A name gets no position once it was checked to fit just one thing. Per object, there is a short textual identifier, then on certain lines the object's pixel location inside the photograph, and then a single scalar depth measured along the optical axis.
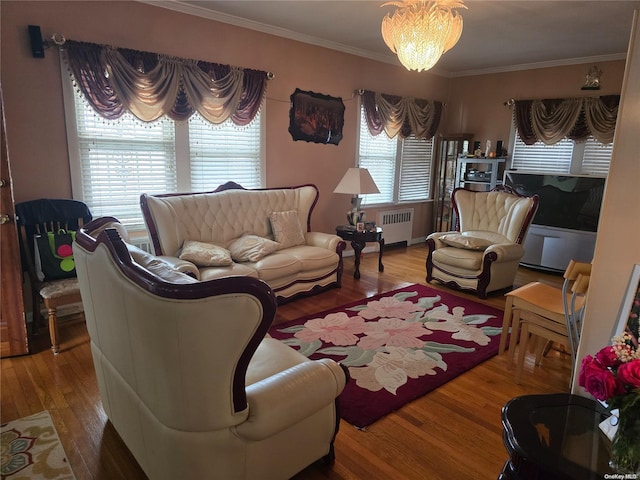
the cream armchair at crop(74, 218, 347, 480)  1.25
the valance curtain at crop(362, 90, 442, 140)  5.52
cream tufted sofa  3.52
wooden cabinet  6.48
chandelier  2.74
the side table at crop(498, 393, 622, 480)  1.14
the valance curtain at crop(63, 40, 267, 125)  3.30
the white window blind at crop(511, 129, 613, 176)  5.32
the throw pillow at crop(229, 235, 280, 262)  3.68
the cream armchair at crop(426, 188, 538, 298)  4.26
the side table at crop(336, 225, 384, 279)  4.67
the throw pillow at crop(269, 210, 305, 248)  4.19
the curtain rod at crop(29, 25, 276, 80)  3.04
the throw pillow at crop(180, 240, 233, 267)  3.35
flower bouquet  0.99
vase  0.99
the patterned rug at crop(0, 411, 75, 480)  1.84
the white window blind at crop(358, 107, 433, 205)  5.81
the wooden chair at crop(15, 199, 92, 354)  2.87
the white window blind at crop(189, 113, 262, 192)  4.13
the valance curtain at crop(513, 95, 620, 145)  5.11
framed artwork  4.81
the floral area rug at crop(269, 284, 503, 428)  2.53
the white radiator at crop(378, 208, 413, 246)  6.16
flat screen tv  4.98
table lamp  4.66
